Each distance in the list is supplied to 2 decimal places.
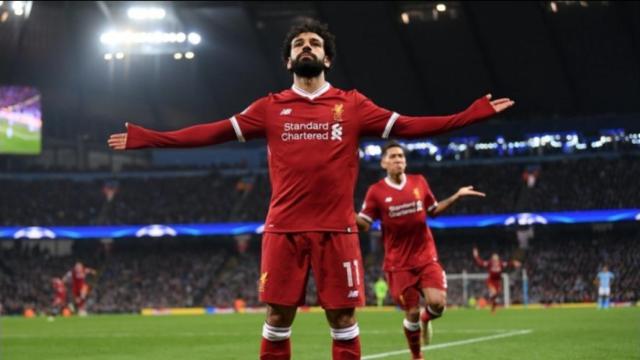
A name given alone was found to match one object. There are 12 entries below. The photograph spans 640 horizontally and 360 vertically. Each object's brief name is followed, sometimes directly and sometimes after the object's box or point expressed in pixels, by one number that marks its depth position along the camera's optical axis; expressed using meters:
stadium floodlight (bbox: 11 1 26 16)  46.94
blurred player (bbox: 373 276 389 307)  45.69
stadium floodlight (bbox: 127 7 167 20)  47.03
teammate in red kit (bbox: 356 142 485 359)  12.97
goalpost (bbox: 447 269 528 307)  44.38
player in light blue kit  37.09
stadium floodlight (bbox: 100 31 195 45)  48.72
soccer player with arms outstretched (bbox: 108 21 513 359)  7.37
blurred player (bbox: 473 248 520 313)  35.34
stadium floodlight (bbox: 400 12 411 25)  47.06
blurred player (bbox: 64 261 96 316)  38.66
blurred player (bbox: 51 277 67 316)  42.24
